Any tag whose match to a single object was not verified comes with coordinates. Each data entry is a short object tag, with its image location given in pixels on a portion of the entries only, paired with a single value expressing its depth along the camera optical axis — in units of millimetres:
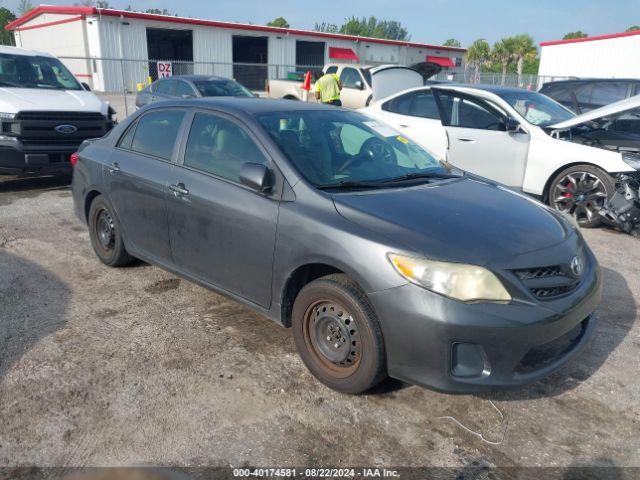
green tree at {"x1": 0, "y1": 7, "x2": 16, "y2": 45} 52656
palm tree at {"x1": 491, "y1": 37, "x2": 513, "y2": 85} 55875
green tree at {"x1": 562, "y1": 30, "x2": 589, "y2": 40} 79938
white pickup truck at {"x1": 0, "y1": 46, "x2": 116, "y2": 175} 7484
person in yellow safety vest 12766
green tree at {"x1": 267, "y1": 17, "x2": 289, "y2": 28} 99438
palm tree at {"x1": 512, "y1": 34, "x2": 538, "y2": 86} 54375
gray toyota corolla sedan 2697
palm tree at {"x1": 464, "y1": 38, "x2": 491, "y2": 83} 59938
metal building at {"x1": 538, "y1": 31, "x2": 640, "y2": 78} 30327
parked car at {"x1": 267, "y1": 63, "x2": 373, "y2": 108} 18297
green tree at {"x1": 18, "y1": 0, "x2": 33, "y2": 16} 70062
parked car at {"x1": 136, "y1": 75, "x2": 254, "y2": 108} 12312
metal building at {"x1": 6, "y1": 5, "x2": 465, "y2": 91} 29359
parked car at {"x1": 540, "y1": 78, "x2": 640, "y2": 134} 11205
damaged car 6531
